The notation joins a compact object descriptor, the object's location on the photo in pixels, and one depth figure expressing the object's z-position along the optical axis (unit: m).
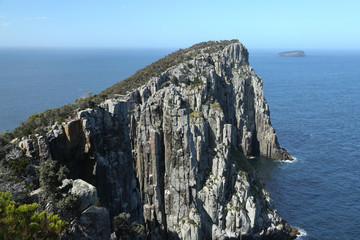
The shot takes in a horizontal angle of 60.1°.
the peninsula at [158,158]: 34.41
